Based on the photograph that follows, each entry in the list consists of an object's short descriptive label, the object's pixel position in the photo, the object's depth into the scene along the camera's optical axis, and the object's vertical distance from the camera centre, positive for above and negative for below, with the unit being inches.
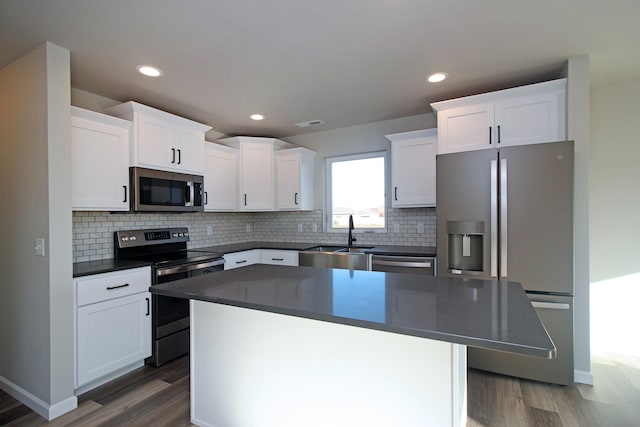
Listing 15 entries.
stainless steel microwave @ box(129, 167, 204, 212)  115.1 +7.6
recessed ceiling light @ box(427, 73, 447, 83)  105.6 +44.2
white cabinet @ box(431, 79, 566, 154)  102.4 +31.1
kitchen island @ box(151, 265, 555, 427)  45.9 -23.4
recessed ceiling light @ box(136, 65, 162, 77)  97.3 +43.0
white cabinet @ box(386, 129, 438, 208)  134.6 +17.9
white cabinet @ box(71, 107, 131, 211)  99.4 +16.1
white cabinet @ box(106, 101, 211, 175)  115.6 +27.7
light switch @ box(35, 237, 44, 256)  84.9 -9.4
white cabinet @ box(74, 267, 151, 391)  91.3 -34.4
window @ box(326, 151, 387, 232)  161.3 +9.9
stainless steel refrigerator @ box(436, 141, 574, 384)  94.8 -6.1
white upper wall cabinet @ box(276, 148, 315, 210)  167.6 +16.8
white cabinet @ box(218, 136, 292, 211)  165.8 +20.0
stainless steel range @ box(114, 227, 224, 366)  110.4 -21.5
